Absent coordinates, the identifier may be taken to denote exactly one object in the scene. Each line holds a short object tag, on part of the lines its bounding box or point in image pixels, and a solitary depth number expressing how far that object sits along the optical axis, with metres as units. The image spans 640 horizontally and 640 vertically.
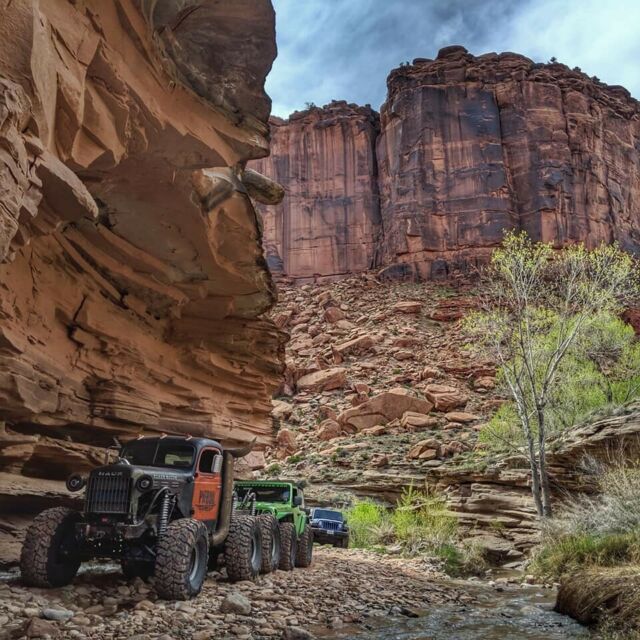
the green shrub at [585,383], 23.27
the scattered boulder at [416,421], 35.16
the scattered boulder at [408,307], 50.97
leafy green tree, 18.14
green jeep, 9.66
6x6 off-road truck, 6.48
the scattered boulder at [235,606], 6.30
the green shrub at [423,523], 19.12
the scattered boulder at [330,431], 36.84
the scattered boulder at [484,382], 40.03
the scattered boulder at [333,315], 52.95
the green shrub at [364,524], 21.41
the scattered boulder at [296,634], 5.47
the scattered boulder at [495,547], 17.56
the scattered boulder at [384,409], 36.75
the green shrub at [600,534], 9.52
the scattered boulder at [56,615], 5.44
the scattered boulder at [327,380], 43.59
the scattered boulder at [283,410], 40.85
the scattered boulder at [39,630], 4.86
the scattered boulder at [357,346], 46.75
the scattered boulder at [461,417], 35.38
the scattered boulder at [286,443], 36.38
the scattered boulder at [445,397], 37.38
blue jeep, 19.44
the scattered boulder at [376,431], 34.99
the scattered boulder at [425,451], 28.70
